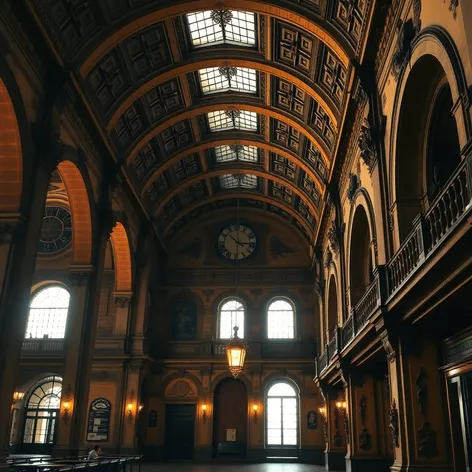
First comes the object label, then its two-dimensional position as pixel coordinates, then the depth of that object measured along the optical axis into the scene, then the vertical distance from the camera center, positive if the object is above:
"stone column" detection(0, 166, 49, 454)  11.51 +3.11
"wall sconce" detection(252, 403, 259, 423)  25.56 +0.89
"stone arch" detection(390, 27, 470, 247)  10.19 +5.99
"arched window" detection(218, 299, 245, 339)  27.66 +5.47
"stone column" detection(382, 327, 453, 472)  9.91 +0.45
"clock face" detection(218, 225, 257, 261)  29.08 +9.73
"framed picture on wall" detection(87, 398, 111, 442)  21.86 +0.18
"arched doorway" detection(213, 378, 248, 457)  25.98 +0.73
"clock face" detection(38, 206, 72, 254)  25.18 +8.72
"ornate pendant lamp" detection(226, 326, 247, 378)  14.52 +1.94
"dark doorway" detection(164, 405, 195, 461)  25.38 -0.26
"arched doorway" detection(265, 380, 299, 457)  25.47 +0.41
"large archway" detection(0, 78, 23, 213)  12.10 +5.80
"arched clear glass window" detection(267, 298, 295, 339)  27.61 +5.41
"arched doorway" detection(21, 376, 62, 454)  23.05 +0.37
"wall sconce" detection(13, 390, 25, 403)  22.65 +1.11
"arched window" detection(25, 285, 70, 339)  24.56 +4.89
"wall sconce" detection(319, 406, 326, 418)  23.09 +0.82
